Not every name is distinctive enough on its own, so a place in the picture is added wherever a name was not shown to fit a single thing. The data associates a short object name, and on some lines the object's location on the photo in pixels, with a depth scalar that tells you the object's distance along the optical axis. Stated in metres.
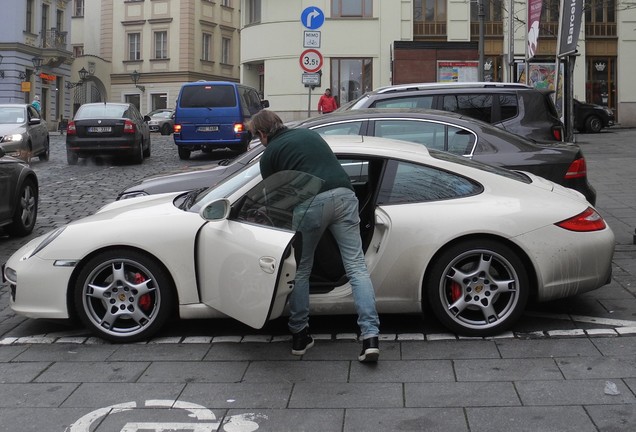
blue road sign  17.45
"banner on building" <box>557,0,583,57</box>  11.44
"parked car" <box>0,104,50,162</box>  20.23
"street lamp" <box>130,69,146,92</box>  60.06
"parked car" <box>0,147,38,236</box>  10.11
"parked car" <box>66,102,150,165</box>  21.20
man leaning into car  5.34
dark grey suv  9.91
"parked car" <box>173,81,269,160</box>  22.03
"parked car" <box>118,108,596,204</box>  8.16
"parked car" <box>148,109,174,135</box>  46.69
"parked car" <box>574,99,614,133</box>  32.66
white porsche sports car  5.73
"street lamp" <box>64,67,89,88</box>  53.53
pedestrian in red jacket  27.84
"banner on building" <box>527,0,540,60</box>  16.45
